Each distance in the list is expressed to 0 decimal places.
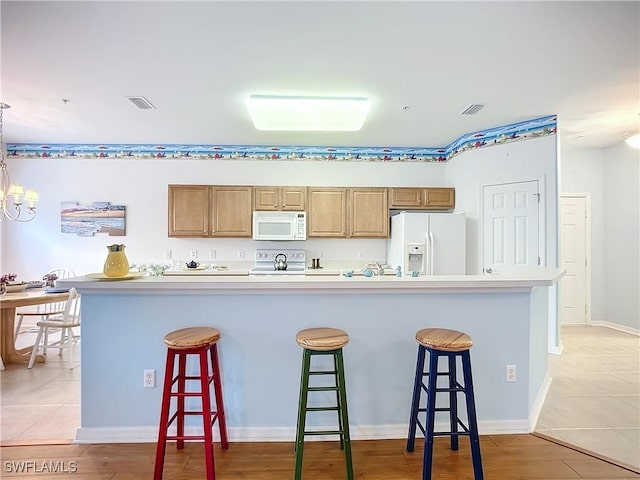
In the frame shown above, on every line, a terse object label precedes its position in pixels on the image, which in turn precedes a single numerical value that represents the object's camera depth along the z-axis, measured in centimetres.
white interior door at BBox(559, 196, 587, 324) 472
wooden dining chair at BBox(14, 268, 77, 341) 413
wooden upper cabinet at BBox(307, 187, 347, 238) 445
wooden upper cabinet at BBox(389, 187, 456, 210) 451
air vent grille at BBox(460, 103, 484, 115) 320
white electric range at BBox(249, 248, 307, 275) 454
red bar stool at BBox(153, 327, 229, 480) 159
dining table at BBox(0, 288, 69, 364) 305
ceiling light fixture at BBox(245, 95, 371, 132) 298
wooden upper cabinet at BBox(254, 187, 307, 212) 441
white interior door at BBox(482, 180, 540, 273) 365
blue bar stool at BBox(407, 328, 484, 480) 159
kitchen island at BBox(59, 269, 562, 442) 196
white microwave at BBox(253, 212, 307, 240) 430
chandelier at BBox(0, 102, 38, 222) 435
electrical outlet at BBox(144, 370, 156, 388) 197
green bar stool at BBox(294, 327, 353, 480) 157
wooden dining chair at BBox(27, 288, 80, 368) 311
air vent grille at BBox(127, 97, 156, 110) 306
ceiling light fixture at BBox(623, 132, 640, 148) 354
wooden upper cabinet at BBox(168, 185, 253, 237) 436
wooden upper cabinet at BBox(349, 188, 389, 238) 447
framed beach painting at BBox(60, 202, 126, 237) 455
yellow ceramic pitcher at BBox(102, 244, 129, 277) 194
